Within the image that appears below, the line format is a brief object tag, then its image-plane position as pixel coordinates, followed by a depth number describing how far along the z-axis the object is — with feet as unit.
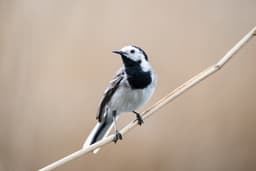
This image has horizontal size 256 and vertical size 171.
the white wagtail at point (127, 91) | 16.50
